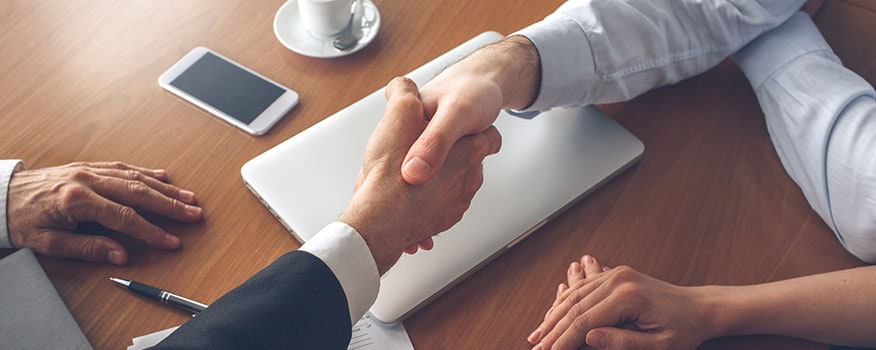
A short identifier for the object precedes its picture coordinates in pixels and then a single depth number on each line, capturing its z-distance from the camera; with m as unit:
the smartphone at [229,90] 1.05
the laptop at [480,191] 0.89
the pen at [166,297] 0.86
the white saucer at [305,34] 1.15
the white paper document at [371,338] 0.84
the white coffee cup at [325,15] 1.10
